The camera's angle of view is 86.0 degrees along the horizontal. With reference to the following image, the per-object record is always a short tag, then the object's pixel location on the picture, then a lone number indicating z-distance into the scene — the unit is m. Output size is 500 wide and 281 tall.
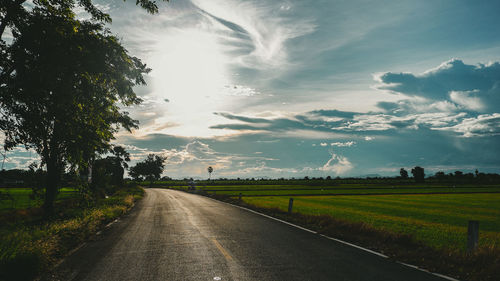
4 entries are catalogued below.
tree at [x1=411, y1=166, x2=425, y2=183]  143.25
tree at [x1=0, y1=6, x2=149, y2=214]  8.62
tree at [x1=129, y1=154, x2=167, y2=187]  137.12
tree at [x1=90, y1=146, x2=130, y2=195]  26.77
